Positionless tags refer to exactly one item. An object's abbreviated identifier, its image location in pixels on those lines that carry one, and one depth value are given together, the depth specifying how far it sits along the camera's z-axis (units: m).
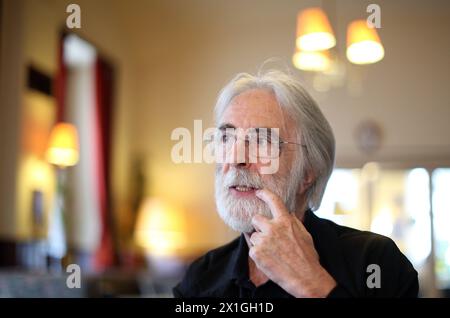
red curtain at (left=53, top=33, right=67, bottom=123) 4.89
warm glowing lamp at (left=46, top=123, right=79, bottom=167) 4.42
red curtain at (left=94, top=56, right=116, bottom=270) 5.60
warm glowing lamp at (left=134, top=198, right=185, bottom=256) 6.00
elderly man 1.18
